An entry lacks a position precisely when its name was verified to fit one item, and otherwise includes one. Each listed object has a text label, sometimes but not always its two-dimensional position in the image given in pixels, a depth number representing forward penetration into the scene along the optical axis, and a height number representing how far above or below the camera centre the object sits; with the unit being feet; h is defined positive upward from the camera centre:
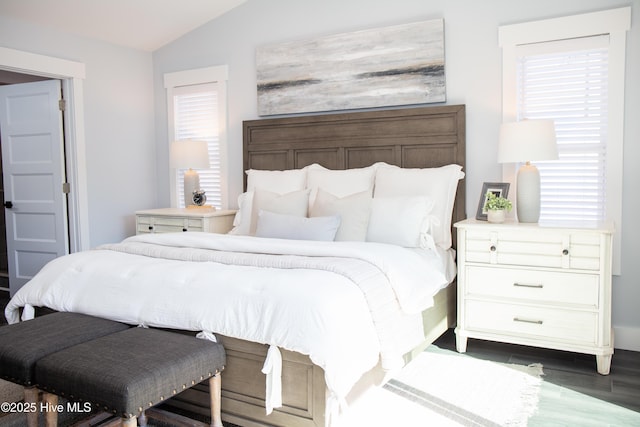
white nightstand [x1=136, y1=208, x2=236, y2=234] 15.53 -1.39
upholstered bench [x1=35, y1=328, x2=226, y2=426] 6.24 -2.41
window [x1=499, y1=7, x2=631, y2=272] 11.60 +1.56
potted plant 11.57 -0.86
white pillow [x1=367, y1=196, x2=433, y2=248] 11.59 -1.14
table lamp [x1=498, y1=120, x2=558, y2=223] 11.15 +0.34
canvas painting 13.65 +2.73
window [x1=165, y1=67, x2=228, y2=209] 17.04 +1.80
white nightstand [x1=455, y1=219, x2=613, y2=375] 10.24 -2.36
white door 16.01 +0.00
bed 7.50 -1.69
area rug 8.35 -3.88
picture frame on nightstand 12.32 -0.54
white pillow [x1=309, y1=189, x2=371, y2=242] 11.64 -0.92
